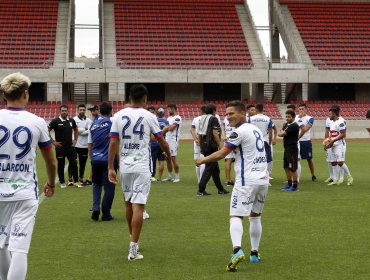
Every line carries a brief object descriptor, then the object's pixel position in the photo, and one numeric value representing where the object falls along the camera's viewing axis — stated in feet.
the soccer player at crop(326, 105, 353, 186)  53.67
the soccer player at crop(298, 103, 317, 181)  56.34
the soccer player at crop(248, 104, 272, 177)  51.55
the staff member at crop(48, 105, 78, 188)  52.85
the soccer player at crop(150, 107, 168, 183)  56.23
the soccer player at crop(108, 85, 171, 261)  26.53
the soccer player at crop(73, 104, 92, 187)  55.88
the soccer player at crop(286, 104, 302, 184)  51.32
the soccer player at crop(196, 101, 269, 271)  24.63
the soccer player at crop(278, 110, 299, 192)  50.16
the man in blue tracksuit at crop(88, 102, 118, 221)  35.94
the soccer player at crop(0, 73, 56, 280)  17.89
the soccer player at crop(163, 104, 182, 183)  57.82
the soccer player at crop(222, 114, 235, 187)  53.42
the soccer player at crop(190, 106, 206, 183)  52.40
